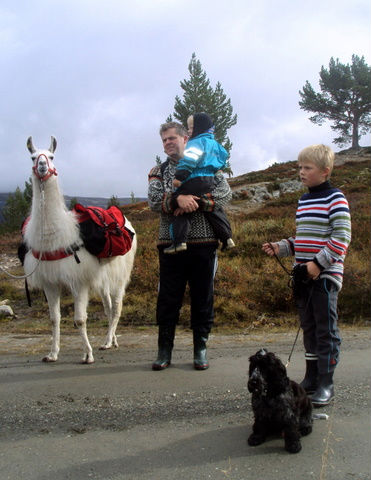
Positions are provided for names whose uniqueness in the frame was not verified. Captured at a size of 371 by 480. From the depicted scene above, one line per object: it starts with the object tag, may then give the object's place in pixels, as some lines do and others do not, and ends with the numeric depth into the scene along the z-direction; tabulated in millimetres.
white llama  4570
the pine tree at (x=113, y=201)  30109
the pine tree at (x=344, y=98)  42469
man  4199
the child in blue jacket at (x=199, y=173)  4000
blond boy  3238
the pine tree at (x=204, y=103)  31328
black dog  2621
